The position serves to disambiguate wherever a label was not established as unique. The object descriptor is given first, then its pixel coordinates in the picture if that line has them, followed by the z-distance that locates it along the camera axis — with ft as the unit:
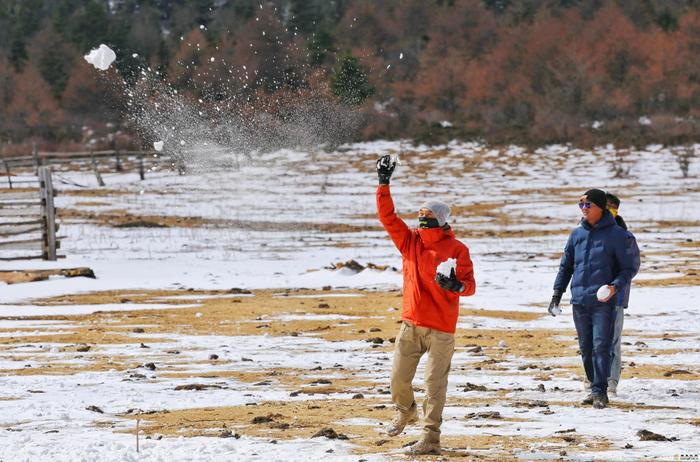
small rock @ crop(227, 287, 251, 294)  128.34
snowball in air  167.45
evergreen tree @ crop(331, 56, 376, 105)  331.36
